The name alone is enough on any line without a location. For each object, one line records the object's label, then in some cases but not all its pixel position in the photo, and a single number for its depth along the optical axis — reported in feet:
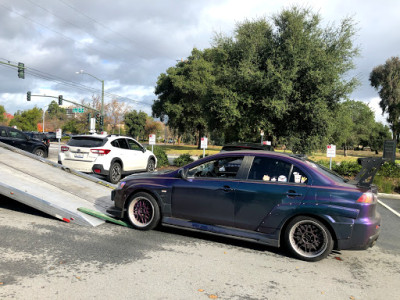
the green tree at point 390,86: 174.81
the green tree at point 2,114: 334.03
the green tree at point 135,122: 271.26
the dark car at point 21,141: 48.85
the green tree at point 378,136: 235.61
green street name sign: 149.01
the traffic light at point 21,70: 92.40
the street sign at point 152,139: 54.09
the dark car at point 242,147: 32.24
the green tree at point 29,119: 315.99
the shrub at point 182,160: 54.13
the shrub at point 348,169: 45.98
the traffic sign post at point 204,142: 50.11
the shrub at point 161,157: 53.11
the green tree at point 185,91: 143.64
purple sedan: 14.84
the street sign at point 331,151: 43.08
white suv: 33.88
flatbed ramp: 19.30
